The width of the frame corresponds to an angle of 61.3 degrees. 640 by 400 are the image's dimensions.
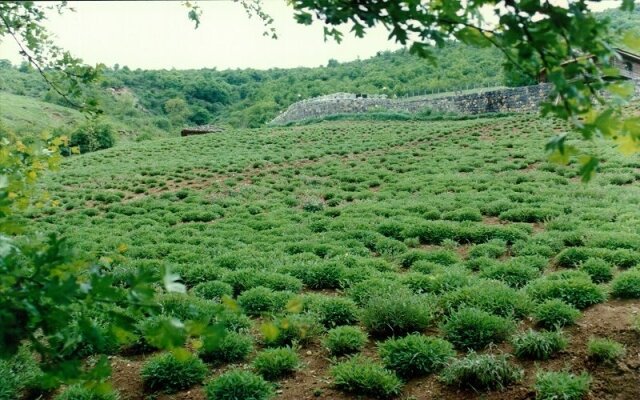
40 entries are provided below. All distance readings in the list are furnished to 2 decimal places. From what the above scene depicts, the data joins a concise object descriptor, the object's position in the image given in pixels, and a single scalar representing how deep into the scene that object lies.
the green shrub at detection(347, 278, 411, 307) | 7.09
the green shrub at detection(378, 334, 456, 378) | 5.38
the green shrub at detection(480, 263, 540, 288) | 7.58
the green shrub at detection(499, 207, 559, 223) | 11.40
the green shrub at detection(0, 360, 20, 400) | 5.09
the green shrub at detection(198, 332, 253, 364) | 5.87
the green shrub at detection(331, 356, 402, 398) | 5.05
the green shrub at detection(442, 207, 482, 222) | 11.96
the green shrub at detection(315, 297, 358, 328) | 6.66
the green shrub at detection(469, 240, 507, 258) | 9.19
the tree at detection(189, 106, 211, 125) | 87.19
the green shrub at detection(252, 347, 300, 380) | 5.52
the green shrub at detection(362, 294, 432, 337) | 6.19
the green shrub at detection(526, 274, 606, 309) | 6.54
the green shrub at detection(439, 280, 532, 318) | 6.36
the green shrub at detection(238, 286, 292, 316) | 7.15
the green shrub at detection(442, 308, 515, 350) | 5.72
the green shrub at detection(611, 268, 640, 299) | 6.66
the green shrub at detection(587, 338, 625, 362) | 5.22
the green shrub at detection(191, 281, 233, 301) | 7.86
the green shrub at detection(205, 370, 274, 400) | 5.02
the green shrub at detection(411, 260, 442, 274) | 8.47
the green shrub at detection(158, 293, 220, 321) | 6.61
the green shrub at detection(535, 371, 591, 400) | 4.68
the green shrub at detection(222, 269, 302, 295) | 8.01
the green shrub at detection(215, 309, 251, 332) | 6.55
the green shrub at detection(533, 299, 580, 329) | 6.02
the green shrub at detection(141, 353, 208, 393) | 5.37
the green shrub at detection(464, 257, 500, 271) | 8.55
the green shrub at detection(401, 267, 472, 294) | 7.34
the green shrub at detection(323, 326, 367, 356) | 5.91
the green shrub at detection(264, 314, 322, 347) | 6.12
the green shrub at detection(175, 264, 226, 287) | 8.77
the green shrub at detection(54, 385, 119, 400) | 5.00
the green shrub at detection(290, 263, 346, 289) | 8.20
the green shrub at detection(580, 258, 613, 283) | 7.42
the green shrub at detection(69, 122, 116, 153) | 46.83
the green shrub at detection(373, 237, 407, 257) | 9.80
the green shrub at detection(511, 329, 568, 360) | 5.42
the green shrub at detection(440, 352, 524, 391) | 5.00
